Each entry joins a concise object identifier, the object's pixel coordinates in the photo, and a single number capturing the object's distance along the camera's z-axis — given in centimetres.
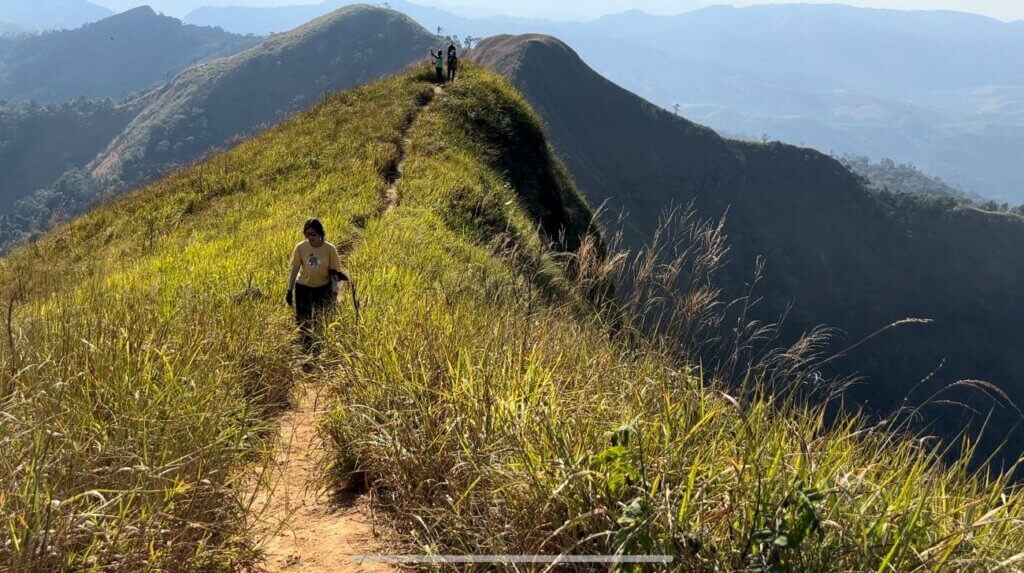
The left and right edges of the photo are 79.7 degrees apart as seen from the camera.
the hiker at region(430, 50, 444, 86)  2370
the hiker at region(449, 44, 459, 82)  2398
